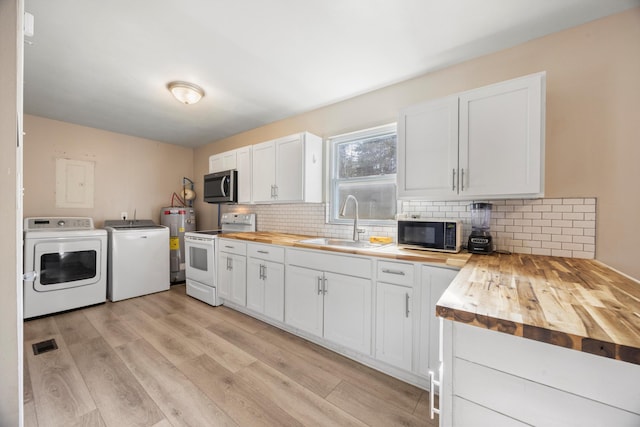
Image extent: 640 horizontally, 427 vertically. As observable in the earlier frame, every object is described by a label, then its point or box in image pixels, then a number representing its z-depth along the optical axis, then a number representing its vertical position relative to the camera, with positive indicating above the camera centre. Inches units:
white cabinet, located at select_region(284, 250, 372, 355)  75.5 -29.3
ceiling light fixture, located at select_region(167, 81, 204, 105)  96.0 +47.8
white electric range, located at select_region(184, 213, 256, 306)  124.5 -25.1
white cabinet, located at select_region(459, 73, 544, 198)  61.0 +20.1
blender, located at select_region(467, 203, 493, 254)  70.8 -4.8
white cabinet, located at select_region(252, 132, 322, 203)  109.3 +20.2
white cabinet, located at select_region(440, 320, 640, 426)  24.5 -18.9
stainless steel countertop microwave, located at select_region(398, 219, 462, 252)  71.2 -6.4
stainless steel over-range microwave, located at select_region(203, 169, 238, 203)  136.9 +14.0
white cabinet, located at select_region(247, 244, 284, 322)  97.0 -28.5
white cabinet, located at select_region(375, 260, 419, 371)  67.1 -28.2
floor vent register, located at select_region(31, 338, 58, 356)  83.1 -48.1
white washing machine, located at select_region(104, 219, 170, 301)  131.3 -27.4
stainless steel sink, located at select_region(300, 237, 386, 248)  92.0 -12.1
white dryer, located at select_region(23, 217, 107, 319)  109.2 -26.3
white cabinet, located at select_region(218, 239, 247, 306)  111.6 -28.2
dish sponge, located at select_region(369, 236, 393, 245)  93.2 -10.2
